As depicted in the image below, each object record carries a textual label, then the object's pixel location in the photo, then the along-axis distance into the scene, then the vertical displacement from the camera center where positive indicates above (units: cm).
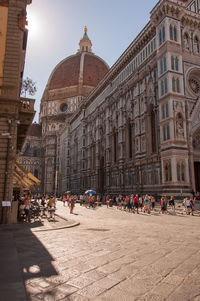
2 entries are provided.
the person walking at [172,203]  1822 -118
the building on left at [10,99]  1211 +493
